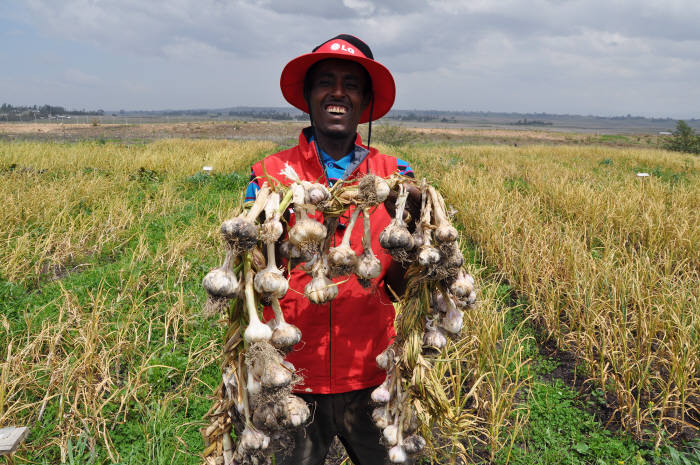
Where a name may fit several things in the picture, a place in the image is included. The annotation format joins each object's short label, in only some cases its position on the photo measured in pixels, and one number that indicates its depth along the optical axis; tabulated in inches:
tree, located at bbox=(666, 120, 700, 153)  815.1
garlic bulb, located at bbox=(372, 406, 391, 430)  37.9
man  45.4
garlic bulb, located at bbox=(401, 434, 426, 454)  37.4
